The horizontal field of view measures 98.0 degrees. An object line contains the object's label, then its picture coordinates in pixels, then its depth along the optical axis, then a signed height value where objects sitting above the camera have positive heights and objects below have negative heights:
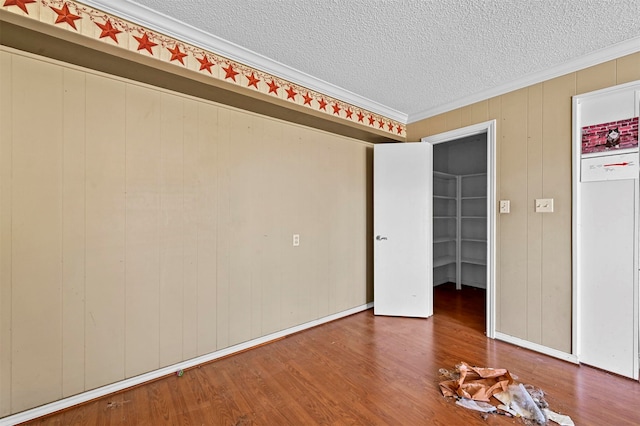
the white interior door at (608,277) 2.06 -0.50
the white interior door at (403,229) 3.31 -0.20
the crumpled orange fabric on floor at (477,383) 1.85 -1.20
